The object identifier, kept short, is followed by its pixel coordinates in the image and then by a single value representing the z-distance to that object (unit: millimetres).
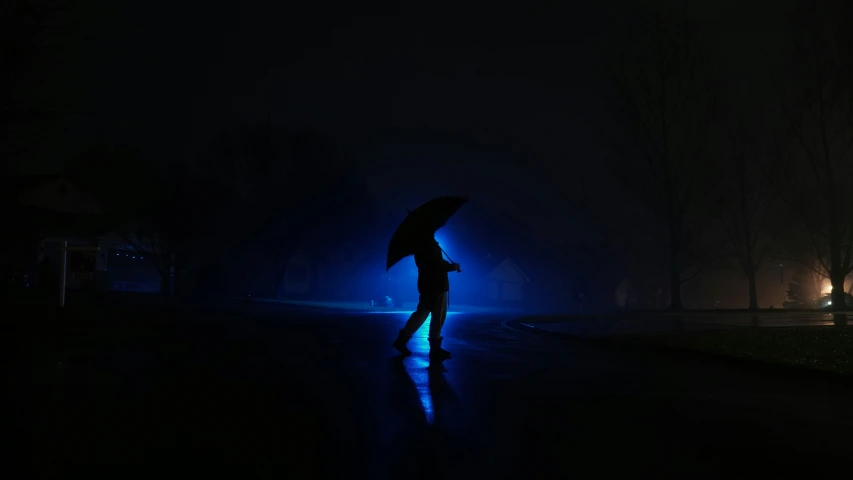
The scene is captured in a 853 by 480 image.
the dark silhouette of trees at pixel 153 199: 42688
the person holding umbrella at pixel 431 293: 11711
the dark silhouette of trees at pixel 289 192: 49906
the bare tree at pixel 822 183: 36781
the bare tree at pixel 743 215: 43844
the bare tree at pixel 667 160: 39531
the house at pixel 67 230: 37938
